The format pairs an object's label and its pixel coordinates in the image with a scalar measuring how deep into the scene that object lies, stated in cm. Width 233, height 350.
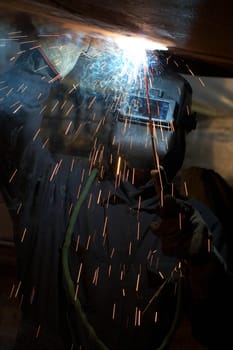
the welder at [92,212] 223
